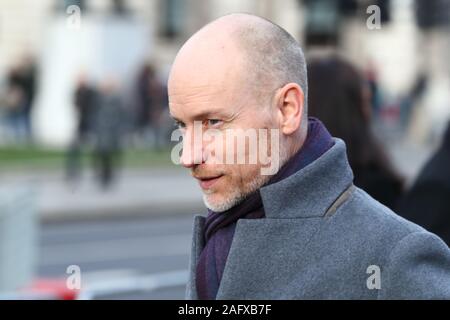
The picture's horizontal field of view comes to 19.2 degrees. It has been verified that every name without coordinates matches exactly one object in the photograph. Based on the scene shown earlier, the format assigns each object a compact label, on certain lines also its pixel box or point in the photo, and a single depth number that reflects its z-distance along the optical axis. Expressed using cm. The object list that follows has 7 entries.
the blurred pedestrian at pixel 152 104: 2586
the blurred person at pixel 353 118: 521
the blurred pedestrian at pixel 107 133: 1891
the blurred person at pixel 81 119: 1964
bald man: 225
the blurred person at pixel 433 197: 432
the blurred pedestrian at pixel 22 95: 2659
